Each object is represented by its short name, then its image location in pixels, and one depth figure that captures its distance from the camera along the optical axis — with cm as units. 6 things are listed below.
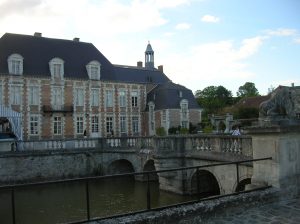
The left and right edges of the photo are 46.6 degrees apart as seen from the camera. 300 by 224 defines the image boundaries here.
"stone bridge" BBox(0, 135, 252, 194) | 1081
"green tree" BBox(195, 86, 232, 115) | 6053
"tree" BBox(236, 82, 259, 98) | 6938
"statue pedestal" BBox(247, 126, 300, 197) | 556
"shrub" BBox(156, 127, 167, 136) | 2917
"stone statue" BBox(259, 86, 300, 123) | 587
